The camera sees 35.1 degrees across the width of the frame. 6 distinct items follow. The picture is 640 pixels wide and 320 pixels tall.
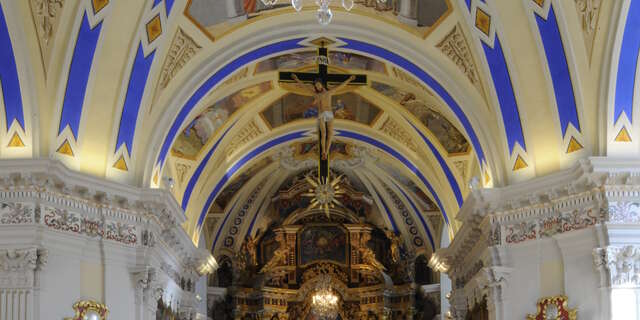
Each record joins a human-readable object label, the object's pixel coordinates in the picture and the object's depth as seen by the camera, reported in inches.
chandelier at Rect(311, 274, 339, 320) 1130.0
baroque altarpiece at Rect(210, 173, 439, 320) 1104.2
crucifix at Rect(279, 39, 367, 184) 680.4
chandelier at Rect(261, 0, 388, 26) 360.7
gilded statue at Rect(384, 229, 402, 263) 1096.2
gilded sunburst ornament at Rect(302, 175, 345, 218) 811.2
